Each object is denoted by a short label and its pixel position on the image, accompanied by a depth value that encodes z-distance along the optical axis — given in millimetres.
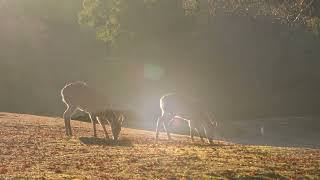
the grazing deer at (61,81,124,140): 24250
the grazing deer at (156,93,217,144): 25188
